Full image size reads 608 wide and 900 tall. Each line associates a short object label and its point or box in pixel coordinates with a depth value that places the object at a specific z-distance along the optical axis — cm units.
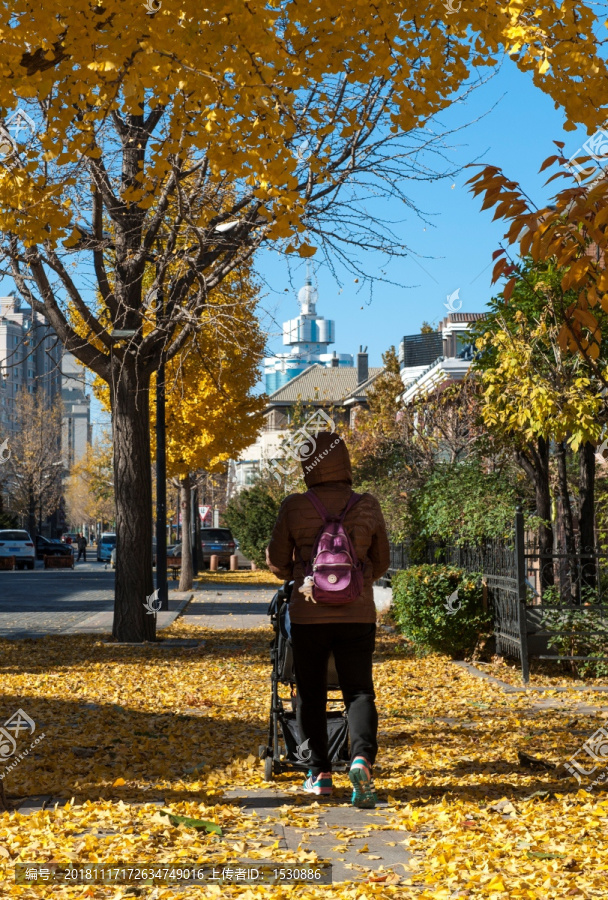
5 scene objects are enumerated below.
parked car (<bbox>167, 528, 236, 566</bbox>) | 4672
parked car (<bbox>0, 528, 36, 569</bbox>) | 4522
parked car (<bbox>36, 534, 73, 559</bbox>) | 5594
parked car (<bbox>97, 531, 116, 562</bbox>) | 5506
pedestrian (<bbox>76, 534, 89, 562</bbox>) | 6390
